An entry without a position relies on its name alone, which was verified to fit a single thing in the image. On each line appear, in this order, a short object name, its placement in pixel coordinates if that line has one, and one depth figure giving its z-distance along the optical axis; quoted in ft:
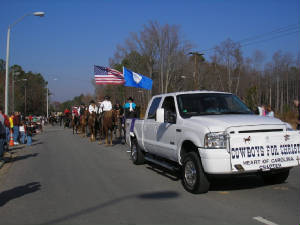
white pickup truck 20.33
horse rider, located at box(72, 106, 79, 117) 89.03
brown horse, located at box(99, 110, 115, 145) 53.78
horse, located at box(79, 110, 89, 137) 75.14
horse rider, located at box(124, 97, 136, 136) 54.65
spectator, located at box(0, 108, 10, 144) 45.85
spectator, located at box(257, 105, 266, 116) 52.98
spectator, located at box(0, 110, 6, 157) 36.51
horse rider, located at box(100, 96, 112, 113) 54.70
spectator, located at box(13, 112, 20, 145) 62.86
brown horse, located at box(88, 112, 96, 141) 64.90
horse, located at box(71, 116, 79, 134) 89.66
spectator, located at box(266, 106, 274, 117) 54.99
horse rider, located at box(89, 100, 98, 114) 67.53
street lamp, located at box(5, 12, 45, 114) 67.82
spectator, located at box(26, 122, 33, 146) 61.05
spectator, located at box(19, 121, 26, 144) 63.57
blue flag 53.31
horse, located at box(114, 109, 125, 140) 55.07
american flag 64.90
